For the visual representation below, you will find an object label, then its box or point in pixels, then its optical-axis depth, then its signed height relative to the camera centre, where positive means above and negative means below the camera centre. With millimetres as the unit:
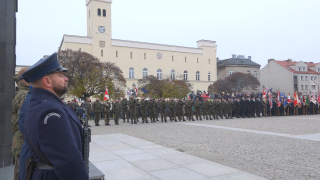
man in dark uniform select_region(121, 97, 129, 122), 21438 -386
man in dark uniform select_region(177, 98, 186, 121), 22172 -717
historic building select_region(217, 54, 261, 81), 69812 +8274
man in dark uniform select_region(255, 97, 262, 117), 25844 -660
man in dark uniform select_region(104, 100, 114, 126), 19516 -767
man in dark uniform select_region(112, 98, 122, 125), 19803 -644
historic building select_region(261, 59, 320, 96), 67188 +5521
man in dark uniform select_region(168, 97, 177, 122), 21797 -695
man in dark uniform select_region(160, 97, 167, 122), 21547 -511
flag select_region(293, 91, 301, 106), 28188 -359
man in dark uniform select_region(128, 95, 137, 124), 20109 -523
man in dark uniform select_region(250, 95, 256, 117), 25539 -737
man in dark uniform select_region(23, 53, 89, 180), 1935 -201
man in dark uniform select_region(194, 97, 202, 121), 23008 -551
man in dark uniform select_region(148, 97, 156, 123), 21125 -489
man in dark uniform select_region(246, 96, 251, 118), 25395 -863
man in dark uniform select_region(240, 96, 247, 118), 25109 -802
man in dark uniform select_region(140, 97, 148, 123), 20450 -623
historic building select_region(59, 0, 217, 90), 54562 +10255
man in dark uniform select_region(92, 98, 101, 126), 19031 -666
